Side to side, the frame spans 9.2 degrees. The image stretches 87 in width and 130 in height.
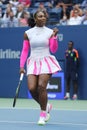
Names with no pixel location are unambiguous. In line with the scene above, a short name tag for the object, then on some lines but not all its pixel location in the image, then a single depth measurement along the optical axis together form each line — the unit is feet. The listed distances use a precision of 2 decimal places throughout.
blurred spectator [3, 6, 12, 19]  63.14
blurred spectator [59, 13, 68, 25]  59.00
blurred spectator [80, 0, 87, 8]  60.46
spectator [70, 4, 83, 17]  57.21
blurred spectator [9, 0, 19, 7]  67.86
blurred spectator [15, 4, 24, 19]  62.66
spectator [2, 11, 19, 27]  61.41
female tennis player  30.91
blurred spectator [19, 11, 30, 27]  61.00
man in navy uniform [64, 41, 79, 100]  55.98
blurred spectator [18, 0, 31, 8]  67.67
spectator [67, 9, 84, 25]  57.76
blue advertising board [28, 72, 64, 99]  57.82
